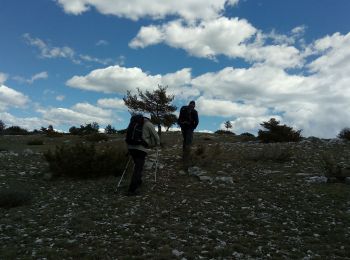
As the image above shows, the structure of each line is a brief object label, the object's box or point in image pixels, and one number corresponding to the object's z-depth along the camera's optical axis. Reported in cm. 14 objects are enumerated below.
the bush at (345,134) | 2647
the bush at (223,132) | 5040
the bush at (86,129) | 5194
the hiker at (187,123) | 1603
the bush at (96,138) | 3528
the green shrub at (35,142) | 3334
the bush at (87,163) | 1508
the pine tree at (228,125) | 5401
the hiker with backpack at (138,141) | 1231
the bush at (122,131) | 4915
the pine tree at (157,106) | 3027
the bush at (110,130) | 5116
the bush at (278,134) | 2838
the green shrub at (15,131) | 6044
